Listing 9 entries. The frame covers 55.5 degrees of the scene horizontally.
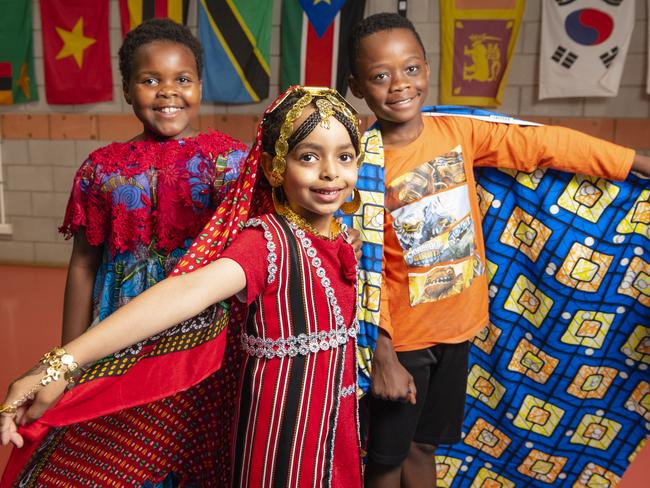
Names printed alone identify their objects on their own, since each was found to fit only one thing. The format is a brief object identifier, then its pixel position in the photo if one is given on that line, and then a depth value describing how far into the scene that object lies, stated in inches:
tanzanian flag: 197.3
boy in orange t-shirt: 66.6
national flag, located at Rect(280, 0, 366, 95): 188.7
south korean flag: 169.5
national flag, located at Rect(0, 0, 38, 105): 220.8
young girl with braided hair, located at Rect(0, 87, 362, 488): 51.8
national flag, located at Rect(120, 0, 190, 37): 202.1
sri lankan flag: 179.5
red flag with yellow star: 215.0
